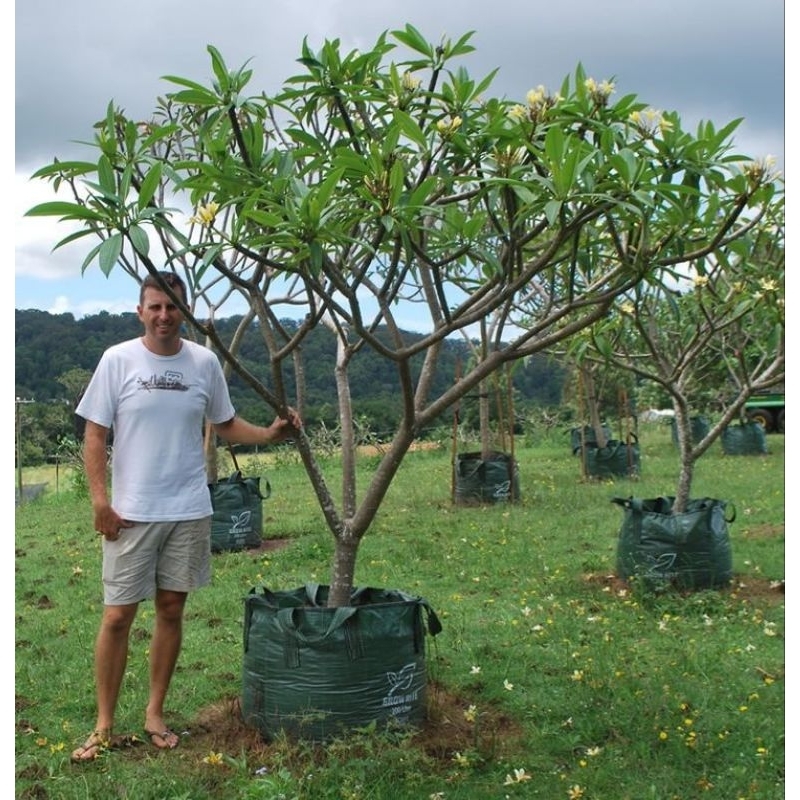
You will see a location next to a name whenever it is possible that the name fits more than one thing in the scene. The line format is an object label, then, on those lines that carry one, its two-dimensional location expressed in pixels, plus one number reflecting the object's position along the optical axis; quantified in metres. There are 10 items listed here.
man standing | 2.90
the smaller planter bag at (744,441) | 11.88
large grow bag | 2.81
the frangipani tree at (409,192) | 2.30
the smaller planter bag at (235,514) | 6.18
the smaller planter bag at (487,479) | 8.08
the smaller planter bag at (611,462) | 9.59
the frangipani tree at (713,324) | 4.29
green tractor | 16.03
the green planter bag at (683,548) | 4.68
